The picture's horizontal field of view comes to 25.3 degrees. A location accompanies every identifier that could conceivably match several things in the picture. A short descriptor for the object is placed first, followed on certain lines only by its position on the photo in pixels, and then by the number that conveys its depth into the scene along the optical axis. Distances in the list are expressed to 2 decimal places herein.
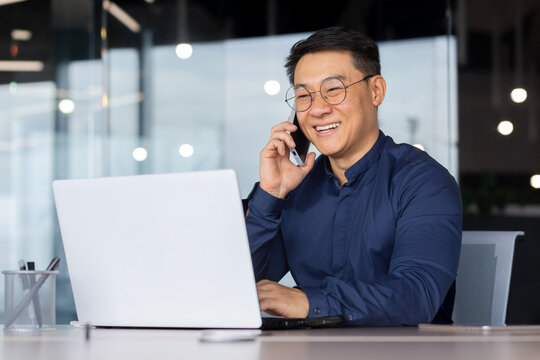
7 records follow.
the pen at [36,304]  1.98
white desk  1.63
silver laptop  1.82
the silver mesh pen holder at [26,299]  1.97
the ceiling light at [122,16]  5.15
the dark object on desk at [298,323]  1.92
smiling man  2.17
